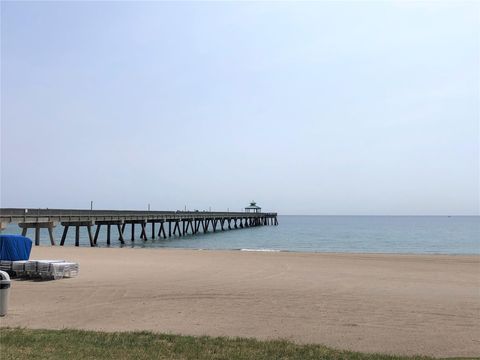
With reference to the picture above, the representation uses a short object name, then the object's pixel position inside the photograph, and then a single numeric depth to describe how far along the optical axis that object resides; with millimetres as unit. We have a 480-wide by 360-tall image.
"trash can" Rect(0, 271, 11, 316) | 8703
